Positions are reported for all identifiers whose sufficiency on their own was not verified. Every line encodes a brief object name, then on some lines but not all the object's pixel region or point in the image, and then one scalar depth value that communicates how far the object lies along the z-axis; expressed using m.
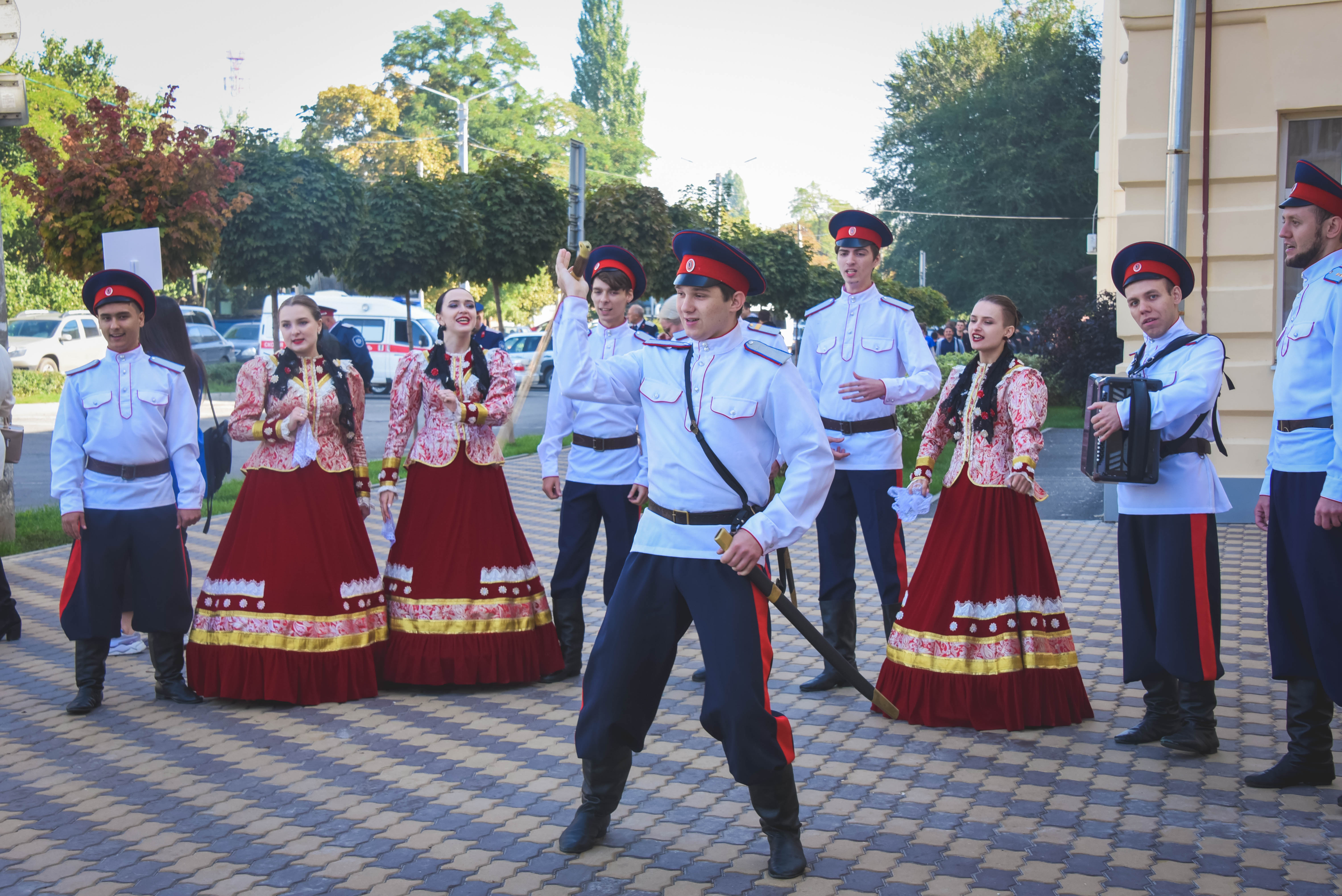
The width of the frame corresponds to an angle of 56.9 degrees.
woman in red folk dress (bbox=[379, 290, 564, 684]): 6.11
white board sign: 8.76
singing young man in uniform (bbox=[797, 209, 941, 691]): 6.16
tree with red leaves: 10.16
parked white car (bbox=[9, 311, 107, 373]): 30.20
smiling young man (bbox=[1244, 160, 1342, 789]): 4.63
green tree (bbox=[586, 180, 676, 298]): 22.19
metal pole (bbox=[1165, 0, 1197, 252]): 9.70
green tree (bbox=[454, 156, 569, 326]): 21.70
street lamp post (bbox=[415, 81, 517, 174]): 37.38
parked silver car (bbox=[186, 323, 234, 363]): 34.59
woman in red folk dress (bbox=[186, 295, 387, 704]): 5.84
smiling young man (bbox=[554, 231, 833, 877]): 3.88
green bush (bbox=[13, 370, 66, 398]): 25.53
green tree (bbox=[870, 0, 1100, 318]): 42.16
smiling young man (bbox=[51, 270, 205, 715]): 5.81
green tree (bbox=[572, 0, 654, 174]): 81.38
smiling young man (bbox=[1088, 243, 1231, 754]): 5.08
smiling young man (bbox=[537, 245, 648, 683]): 6.25
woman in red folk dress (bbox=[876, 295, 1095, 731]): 5.50
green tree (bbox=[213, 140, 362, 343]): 17.95
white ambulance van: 30.17
